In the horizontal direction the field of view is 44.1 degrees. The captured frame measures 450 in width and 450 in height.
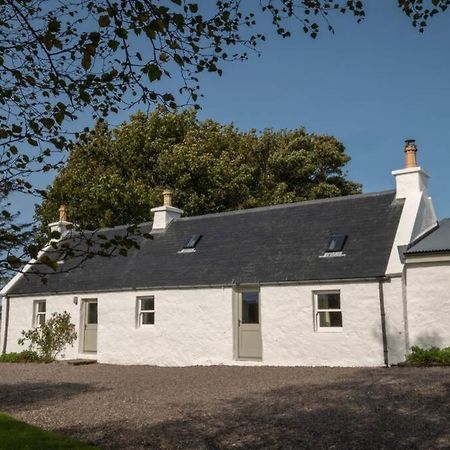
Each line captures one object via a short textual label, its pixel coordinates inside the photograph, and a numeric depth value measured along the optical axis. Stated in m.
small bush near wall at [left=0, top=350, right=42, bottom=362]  22.36
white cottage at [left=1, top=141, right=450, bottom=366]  15.70
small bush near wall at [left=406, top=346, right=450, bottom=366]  14.42
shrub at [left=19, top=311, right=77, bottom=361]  22.12
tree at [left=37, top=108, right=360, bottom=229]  30.69
